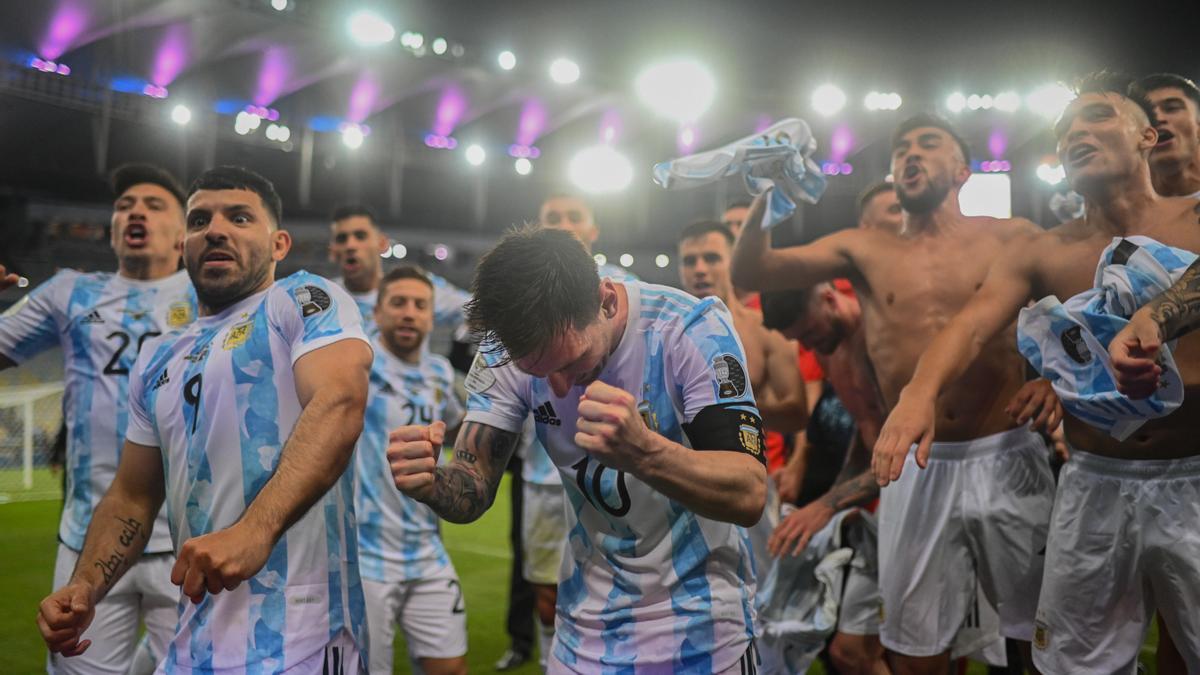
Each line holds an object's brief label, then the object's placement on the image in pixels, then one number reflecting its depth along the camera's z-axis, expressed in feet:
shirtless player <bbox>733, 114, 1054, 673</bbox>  12.09
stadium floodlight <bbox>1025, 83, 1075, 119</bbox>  75.15
